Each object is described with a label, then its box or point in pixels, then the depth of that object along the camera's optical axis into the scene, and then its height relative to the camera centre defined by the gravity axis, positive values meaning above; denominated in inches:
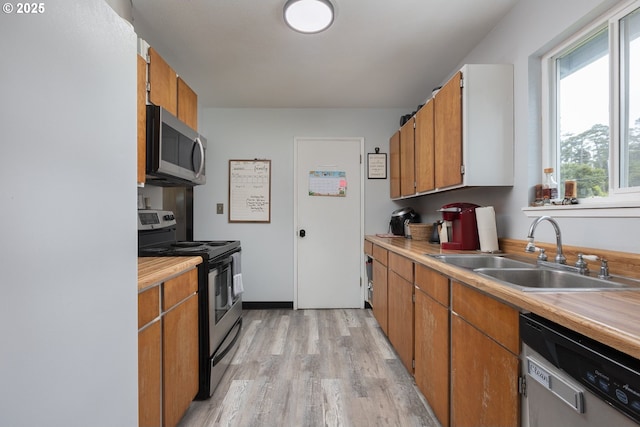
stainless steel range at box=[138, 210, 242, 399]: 69.9 -18.2
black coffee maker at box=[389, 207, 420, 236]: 130.4 -1.3
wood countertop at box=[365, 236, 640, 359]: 25.0 -9.9
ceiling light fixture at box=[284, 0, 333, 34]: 68.5 +48.3
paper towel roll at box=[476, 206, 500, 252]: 74.5 -3.8
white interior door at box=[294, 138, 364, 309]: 141.2 -3.2
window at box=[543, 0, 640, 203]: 50.2 +20.4
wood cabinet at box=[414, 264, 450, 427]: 58.0 -26.7
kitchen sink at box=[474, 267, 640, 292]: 41.6 -10.7
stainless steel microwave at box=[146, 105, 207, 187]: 64.6 +15.8
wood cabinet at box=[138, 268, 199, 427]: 45.5 -24.0
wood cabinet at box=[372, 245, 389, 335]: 103.8 -26.9
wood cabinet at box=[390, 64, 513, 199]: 72.6 +22.3
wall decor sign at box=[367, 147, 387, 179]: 142.8 +25.0
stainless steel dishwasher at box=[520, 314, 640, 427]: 24.0 -15.5
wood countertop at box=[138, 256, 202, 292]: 45.4 -9.4
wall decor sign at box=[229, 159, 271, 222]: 140.9 +11.1
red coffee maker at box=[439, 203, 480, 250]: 80.1 -3.5
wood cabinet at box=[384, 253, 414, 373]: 78.3 -26.6
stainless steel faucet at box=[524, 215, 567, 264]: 50.6 -5.1
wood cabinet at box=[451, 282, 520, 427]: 39.1 -21.9
